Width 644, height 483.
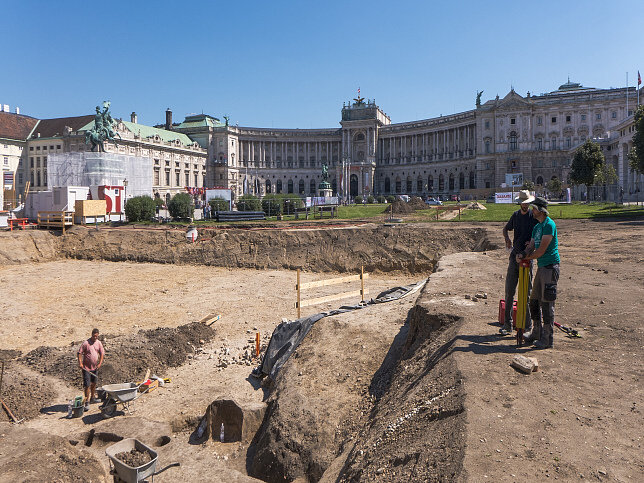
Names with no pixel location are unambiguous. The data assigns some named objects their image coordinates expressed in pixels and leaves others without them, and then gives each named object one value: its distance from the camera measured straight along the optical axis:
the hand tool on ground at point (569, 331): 8.60
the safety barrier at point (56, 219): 41.19
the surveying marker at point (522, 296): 7.84
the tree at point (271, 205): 50.45
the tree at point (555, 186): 67.00
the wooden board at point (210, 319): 18.82
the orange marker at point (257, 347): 15.05
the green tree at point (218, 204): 50.25
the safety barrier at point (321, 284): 16.22
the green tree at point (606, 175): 50.12
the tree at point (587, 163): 50.59
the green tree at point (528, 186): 70.82
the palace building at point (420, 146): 82.44
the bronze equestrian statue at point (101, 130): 55.78
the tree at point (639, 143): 37.81
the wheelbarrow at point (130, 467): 7.75
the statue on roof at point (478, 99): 89.50
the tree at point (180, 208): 46.59
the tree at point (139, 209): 46.88
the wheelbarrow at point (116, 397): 11.24
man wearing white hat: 8.65
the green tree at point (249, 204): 50.72
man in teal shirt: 7.64
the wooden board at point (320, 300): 16.16
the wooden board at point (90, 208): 44.16
